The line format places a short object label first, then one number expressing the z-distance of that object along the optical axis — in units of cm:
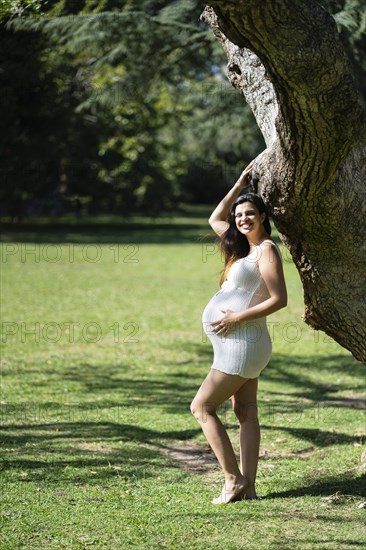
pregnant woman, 933
